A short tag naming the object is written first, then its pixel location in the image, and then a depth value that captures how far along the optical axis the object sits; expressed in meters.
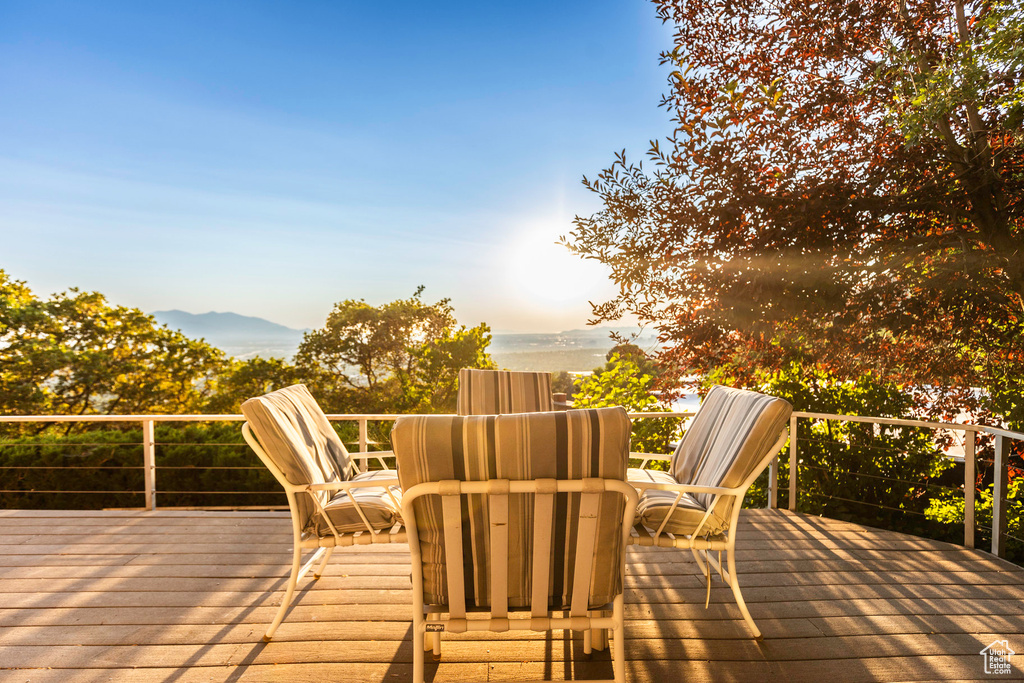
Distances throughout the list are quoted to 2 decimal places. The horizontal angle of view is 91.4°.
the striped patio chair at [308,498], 1.84
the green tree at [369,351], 9.41
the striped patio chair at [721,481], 1.75
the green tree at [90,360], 8.58
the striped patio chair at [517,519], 1.14
